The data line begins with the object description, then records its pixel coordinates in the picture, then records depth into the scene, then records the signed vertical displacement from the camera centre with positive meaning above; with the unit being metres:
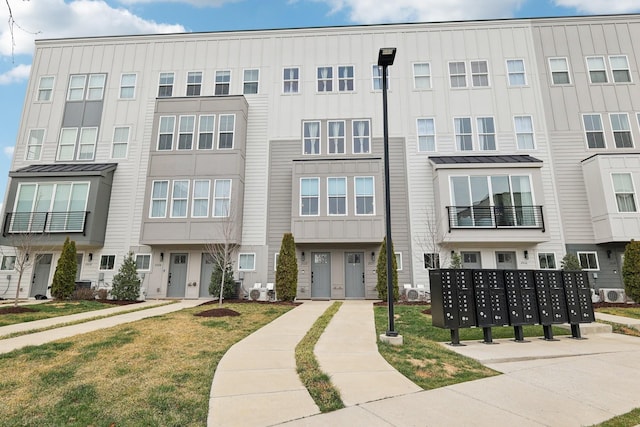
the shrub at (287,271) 14.93 +0.47
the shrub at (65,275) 14.17 +0.27
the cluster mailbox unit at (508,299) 6.77 -0.37
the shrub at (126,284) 14.74 -0.11
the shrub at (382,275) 15.11 +0.30
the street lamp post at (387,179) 6.73 +2.28
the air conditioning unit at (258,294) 16.08 -0.59
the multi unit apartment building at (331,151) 16.75 +7.10
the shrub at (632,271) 13.48 +0.44
